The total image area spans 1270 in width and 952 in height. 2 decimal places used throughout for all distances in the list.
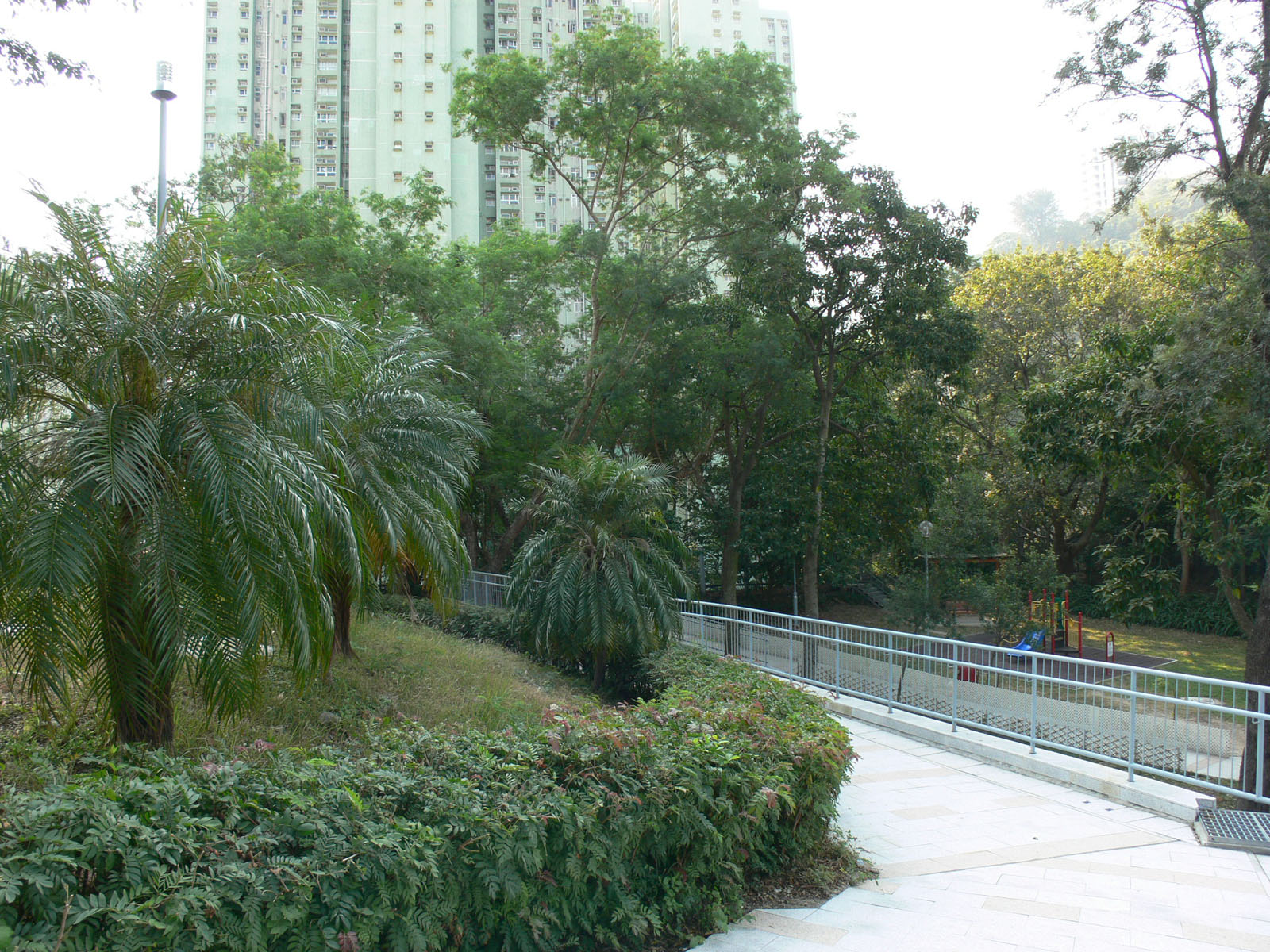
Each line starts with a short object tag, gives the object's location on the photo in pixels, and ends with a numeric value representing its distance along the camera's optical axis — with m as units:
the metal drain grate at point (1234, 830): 6.11
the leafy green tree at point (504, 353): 21.20
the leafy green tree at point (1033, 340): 29.94
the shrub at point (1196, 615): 28.72
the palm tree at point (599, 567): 13.64
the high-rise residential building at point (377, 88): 60.59
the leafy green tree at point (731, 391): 21.66
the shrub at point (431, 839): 3.16
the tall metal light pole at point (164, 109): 12.57
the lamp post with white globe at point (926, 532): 22.17
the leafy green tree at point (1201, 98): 11.68
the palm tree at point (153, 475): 5.82
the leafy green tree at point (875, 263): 20.27
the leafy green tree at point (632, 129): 21.05
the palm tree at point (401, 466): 10.29
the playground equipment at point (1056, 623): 23.25
